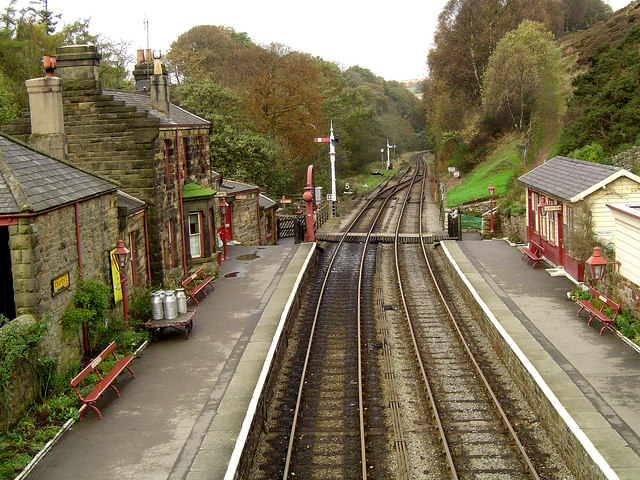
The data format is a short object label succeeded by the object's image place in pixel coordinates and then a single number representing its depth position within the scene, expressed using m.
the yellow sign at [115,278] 15.92
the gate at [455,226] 29.49
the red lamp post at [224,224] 25.81
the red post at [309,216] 30.27
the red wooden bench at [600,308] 15.41
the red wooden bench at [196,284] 19.34
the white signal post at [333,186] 42.09
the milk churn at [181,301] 16.66
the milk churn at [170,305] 16.30
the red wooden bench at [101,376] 11.70
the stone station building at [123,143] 18.92
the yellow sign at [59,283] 12.55
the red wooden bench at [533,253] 22.84
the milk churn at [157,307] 16.34
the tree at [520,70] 49.94
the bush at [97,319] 13.35
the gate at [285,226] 36.54
